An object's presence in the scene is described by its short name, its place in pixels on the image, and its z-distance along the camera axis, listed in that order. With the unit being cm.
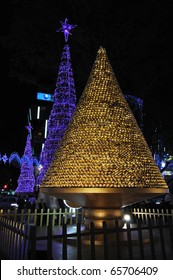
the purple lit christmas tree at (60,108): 1480
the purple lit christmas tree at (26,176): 2691
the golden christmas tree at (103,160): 593
